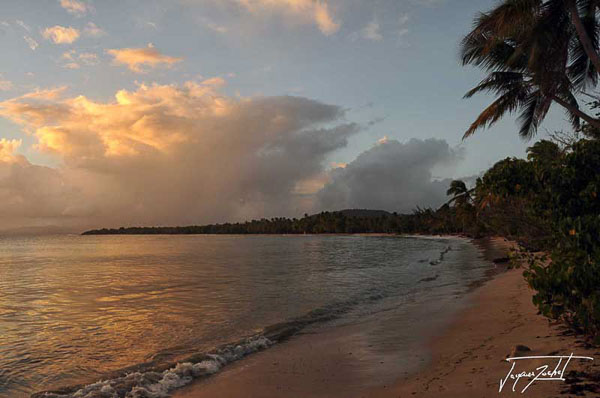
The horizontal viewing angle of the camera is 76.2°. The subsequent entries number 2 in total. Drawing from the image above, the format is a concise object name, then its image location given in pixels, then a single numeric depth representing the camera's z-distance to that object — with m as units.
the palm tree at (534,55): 12.95
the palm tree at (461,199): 71.48
